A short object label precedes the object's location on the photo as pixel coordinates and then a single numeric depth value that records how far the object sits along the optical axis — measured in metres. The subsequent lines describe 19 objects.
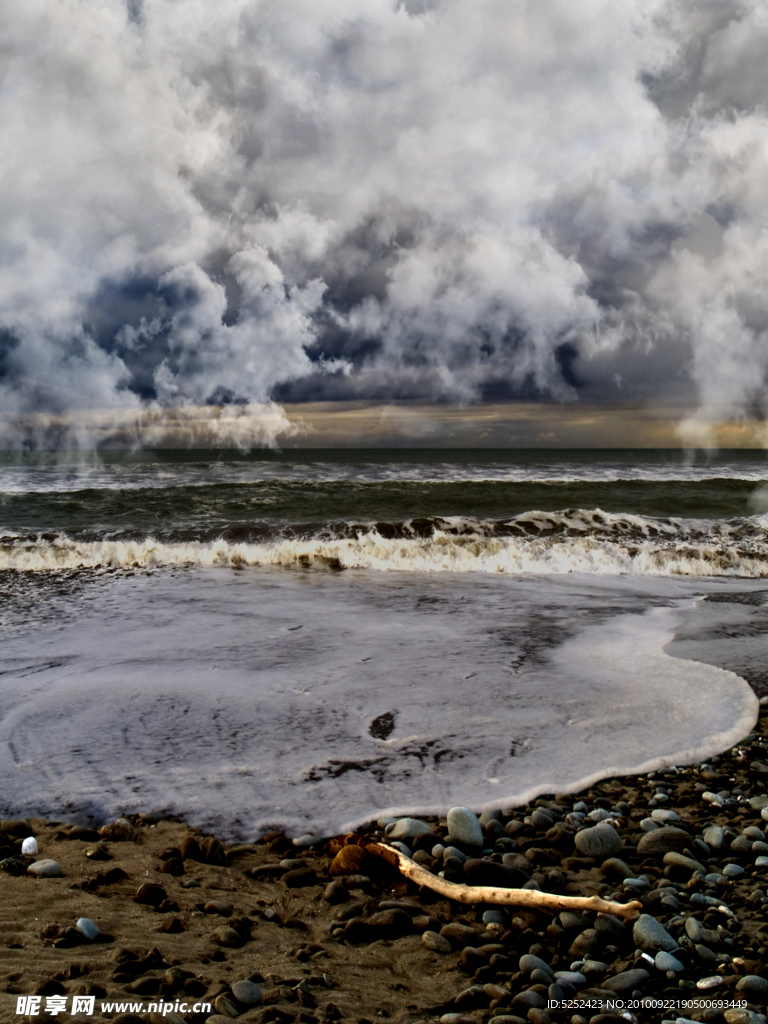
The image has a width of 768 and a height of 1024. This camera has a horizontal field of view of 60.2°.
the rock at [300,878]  3.09
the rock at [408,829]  3.44
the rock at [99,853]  3.25
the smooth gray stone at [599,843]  3.29
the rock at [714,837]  3.32
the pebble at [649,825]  3.48
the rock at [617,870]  3.10
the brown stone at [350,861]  3.16
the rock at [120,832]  3.46
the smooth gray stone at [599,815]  3.61
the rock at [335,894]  2.95
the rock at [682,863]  3.09
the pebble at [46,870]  3.05
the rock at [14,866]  3.07
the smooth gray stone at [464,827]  3.35
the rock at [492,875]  3.01
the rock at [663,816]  3.58
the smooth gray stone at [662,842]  3.28
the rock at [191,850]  3.29
